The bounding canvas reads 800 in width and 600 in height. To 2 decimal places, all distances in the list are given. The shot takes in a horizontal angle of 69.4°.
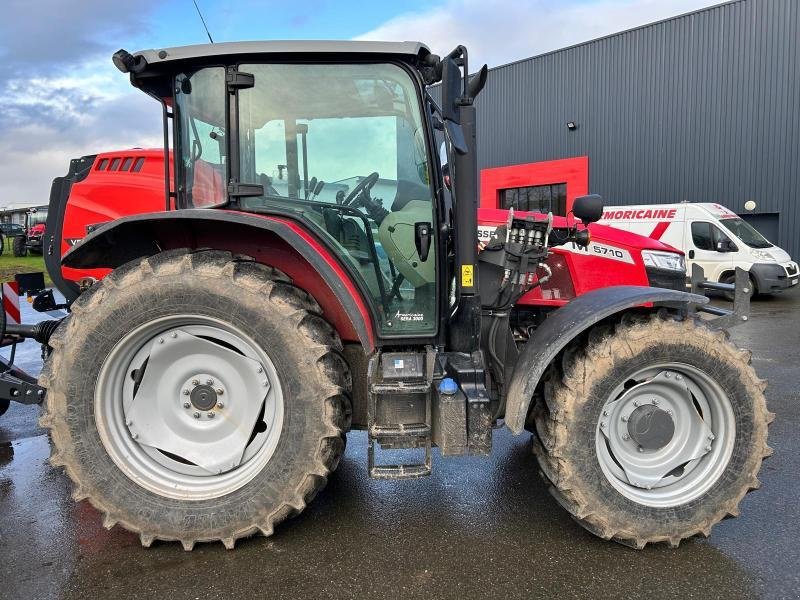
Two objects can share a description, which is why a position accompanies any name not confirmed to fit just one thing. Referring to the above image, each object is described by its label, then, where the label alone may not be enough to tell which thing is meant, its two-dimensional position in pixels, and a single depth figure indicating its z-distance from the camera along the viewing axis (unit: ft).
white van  41.06
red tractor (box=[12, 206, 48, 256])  74.13
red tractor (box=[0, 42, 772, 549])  8.77
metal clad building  52.60
